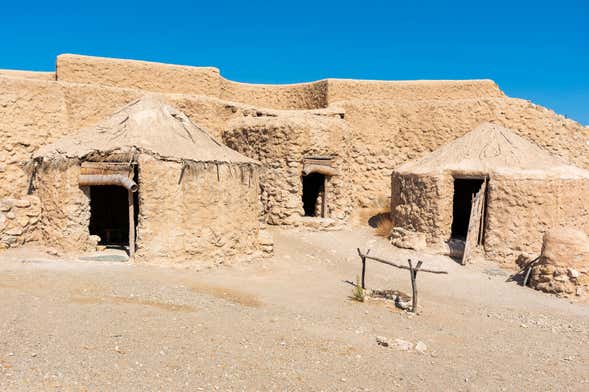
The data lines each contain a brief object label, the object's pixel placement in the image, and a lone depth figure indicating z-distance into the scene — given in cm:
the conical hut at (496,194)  1255
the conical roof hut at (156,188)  1048
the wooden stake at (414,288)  847
